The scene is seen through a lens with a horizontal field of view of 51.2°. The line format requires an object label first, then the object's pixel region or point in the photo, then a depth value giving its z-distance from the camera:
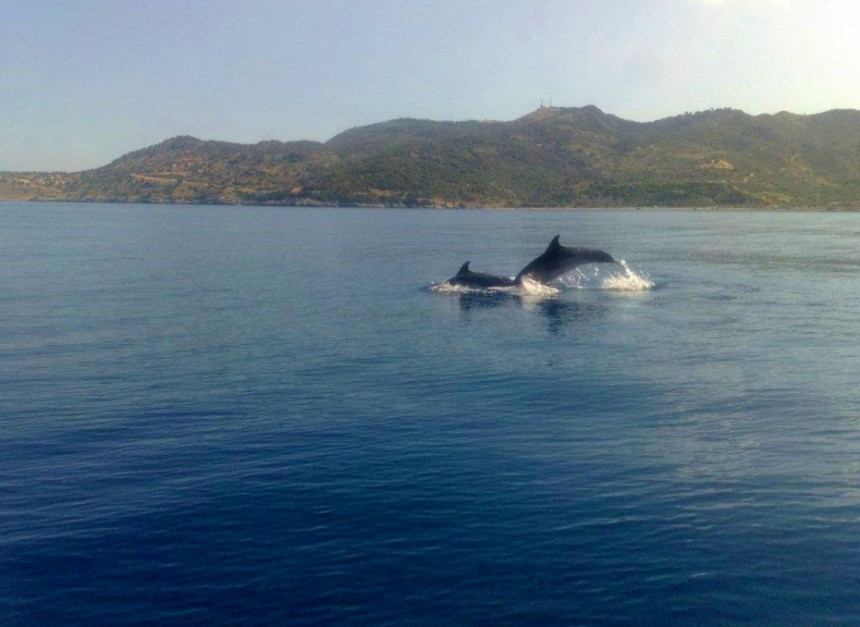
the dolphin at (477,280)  48.06
